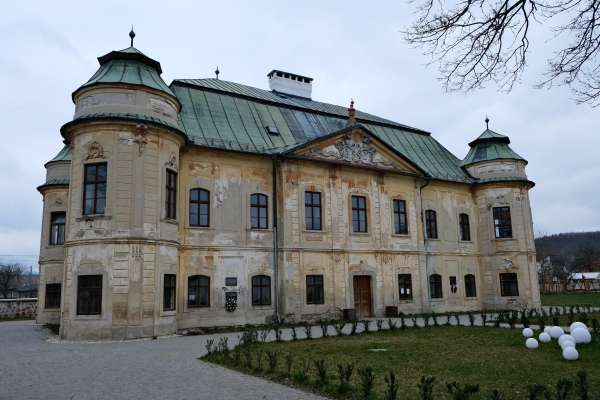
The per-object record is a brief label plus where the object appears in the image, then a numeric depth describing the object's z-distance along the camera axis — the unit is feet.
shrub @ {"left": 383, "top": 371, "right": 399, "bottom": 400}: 22.52
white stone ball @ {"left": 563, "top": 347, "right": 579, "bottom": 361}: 34.73
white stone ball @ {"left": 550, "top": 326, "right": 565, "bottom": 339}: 43.13
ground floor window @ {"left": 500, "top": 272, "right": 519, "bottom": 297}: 92.43
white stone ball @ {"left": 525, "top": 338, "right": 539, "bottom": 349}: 40.40
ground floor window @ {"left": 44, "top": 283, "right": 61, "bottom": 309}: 80.41
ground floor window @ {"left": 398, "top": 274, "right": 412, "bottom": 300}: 82.23
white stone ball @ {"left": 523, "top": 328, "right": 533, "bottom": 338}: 45.03
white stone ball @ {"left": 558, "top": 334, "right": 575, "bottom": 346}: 36.50
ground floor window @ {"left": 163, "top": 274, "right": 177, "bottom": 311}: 59.00
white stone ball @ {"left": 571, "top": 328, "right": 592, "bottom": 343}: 40.52
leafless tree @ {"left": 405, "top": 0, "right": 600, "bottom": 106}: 21.88
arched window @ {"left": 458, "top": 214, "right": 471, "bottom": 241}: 95.20
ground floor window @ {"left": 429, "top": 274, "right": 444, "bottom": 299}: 87.61
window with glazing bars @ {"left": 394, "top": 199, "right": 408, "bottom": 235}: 84.38
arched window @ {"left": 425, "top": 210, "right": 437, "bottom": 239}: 90.33
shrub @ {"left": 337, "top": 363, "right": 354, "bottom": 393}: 26.29
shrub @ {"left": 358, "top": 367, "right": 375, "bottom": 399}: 24.50
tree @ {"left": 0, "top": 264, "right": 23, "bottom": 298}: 185.71
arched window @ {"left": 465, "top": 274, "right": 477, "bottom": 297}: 93.28
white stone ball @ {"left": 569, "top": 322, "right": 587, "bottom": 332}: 41.52
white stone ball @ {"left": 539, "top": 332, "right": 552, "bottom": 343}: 42.63
